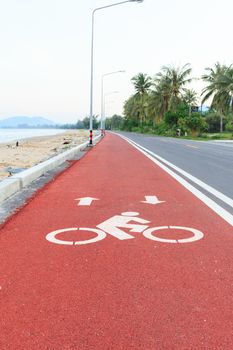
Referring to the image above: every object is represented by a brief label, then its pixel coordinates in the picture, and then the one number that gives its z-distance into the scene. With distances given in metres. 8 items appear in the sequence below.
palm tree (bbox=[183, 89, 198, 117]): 87.56
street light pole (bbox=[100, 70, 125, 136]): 61.22
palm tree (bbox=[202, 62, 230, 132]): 62.19
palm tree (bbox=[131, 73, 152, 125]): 95.38
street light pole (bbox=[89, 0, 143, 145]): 32.51
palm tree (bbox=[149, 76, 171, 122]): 74.69
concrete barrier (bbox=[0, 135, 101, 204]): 8.34
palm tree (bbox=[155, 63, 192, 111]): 71.81
